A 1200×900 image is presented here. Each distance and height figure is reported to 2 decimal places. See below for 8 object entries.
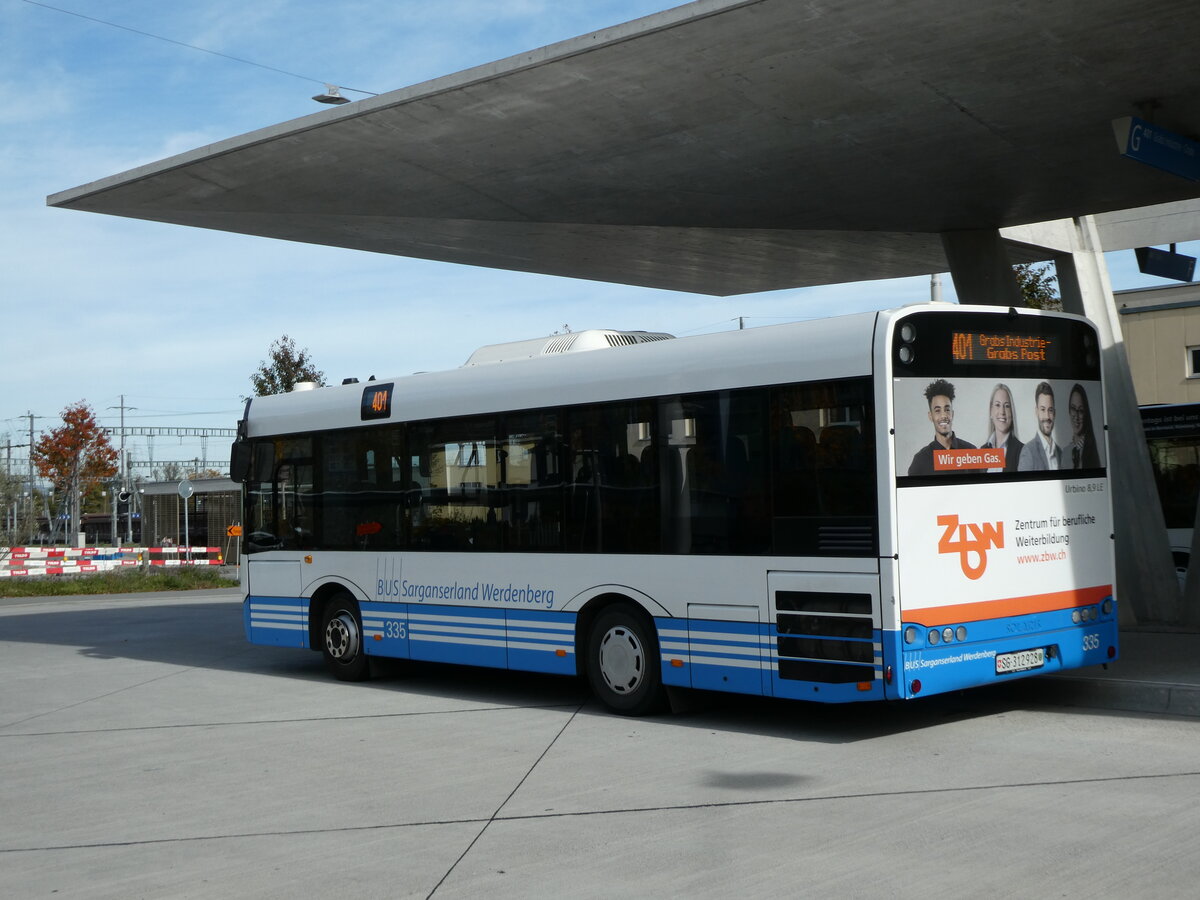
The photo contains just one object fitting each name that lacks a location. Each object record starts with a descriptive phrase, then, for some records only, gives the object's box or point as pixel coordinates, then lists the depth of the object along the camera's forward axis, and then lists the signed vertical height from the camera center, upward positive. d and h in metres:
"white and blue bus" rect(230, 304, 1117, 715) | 8.77 +0.02
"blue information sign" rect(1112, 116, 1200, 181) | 11.10 +3.03
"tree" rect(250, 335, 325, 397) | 40.91 +4.76
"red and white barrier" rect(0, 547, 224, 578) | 36.81 -0.85
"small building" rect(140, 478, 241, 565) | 56.72 +0.73
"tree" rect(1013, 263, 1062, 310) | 29.98 +4.92
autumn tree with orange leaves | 75.19 +4.66
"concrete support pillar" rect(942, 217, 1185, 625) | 15.05 +1.07
